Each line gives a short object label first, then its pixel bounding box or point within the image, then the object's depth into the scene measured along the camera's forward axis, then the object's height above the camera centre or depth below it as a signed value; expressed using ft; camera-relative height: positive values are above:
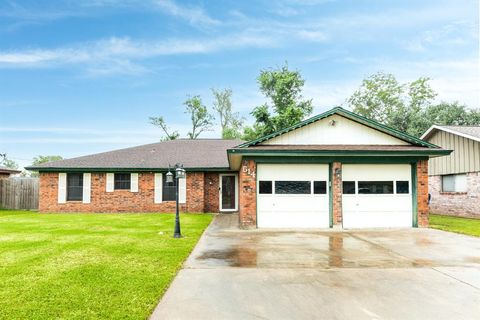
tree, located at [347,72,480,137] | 107.14 +26.99
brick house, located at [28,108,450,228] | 37.83 -0.33
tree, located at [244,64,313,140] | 91.25 +27.18
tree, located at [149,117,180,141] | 125.90 +18.60
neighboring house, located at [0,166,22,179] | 71.20 +0.41
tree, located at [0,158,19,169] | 217.68 +7.52
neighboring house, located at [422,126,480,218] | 51.37 -0.14
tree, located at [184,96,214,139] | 130.93 +24.48
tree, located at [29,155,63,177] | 210.18 +10.42
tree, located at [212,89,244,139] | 141.79 +27.93
